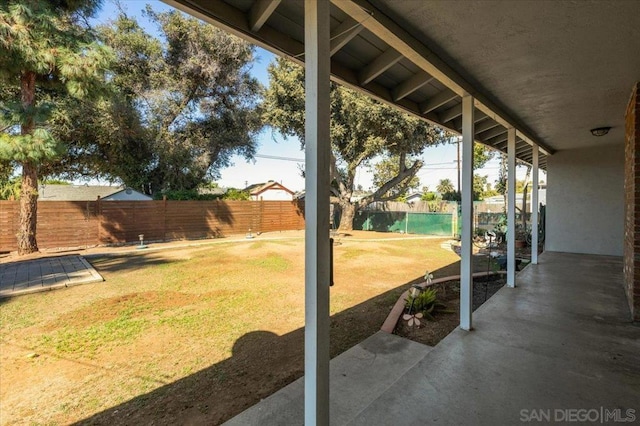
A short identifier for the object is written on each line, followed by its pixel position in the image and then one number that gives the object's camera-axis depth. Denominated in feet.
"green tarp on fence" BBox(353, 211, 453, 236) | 43.82
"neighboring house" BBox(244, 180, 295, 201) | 89.51
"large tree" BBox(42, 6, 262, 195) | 41.45
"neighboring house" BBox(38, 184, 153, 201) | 52.23
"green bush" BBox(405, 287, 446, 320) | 11.80
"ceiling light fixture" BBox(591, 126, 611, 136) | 15.09
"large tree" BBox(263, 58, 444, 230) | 39.75
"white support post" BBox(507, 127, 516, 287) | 14.11
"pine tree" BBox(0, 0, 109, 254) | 22.17
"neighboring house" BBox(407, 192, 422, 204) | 119.81
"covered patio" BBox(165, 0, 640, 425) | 4.92
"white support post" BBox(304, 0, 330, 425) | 4.73
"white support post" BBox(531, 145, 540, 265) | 18.70
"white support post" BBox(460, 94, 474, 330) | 9.92
